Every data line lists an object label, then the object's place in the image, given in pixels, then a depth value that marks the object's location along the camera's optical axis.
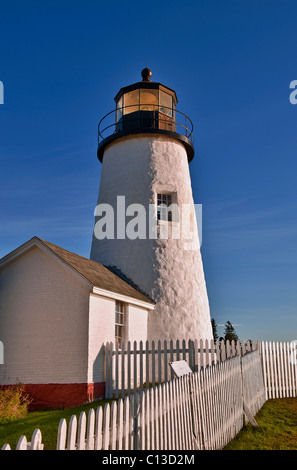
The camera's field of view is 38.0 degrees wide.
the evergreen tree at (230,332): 37.97
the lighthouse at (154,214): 16.45
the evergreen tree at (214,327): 32.67
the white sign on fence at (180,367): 9.00
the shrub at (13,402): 9.56
